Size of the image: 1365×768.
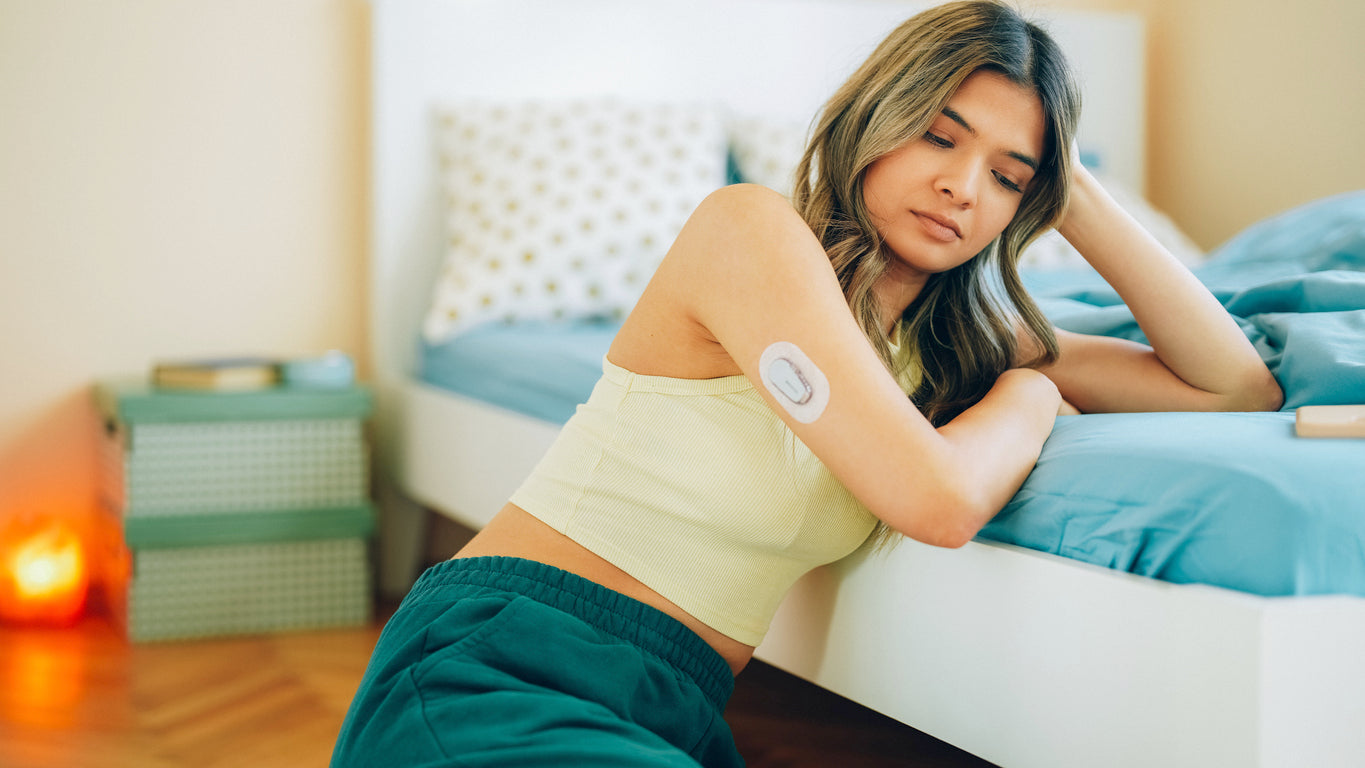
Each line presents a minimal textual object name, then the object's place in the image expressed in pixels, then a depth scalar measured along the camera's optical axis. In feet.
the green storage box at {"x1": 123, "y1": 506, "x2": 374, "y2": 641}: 6.92
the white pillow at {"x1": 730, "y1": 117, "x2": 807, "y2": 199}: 7.75
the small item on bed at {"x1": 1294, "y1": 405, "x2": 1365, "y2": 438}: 2.89
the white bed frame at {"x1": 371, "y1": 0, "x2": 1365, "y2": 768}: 2.54
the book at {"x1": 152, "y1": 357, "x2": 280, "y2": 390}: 6.98
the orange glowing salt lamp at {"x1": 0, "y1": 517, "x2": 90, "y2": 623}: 7.22
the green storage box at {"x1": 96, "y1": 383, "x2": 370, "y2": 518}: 6.83
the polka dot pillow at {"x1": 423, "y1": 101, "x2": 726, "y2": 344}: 7.16
